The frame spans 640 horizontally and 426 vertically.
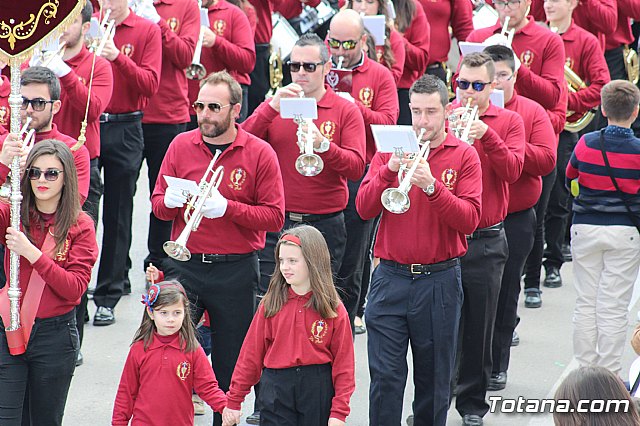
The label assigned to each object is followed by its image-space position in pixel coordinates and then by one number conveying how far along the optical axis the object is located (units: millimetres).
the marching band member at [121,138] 19453
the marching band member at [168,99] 20625
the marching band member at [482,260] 16375
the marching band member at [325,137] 17078
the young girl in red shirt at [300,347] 13422
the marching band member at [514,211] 17703
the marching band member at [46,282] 13344
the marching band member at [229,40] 21609
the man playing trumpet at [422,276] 14664
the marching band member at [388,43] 21734
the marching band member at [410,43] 23047
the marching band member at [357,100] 18484
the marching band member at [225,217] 15234
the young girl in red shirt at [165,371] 13617
